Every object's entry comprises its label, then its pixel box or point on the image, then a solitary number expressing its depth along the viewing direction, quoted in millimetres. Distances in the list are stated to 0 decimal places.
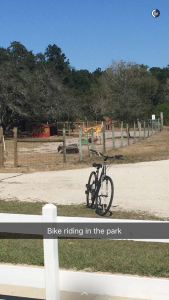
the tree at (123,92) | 36625
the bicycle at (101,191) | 7940
